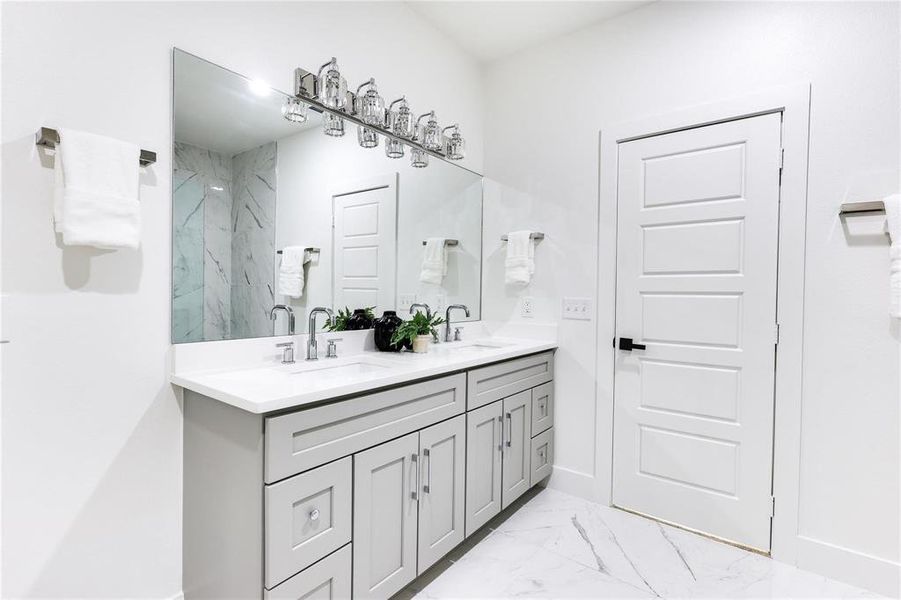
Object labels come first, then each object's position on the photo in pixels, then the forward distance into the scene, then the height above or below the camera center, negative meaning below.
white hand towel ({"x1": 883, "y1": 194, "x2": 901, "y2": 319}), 1.65 +0.19
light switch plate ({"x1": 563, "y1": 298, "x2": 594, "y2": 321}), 2.50 -0.08
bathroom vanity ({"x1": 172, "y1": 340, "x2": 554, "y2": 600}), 1.21 -0.59
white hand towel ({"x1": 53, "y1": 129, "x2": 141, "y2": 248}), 1.18 +0.27
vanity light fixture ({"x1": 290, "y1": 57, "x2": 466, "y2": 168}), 1.75 +0.81
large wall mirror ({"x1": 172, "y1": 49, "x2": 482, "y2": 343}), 1.53 +0.34
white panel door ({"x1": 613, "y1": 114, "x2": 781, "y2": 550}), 2.02 -0.14
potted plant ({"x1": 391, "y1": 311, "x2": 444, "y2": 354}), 2.10 -0.20
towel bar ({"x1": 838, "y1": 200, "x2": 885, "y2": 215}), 1.72 +0.37
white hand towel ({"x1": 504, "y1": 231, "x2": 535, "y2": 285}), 2.65 +0.22
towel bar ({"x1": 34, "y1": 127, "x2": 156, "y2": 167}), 1.18 +0.41
